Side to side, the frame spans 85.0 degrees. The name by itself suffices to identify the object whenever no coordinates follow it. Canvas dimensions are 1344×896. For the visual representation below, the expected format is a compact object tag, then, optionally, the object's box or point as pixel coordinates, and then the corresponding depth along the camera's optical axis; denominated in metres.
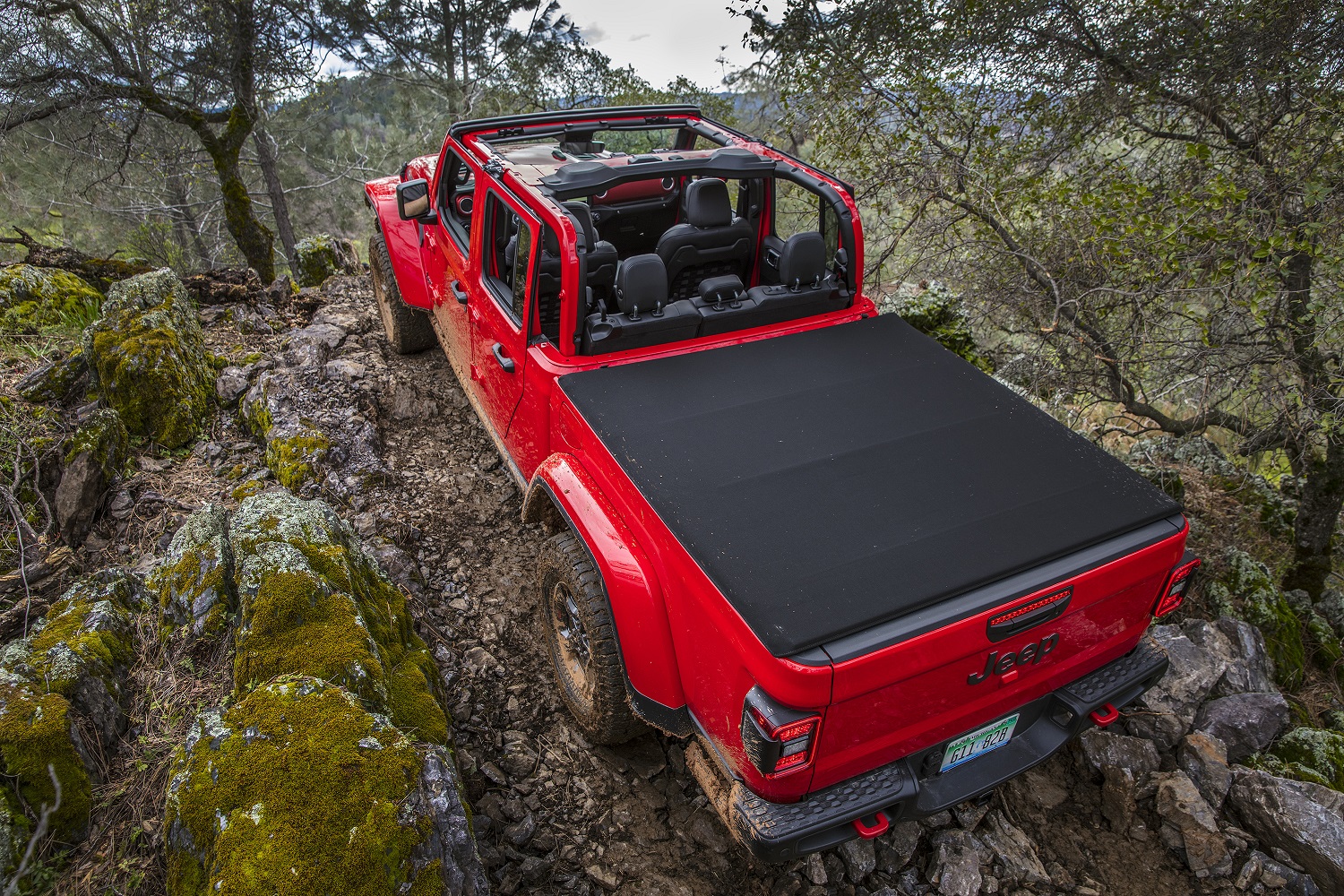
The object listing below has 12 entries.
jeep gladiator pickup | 2.28
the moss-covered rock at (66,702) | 2.34
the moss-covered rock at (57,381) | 4.84
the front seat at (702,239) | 4.01
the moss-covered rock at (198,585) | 2.96
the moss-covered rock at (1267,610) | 4.04
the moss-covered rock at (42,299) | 5.56
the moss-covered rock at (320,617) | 2.64
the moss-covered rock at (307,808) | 2.05
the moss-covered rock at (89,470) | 4.16
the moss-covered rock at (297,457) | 4.60
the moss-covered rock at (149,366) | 4.87
